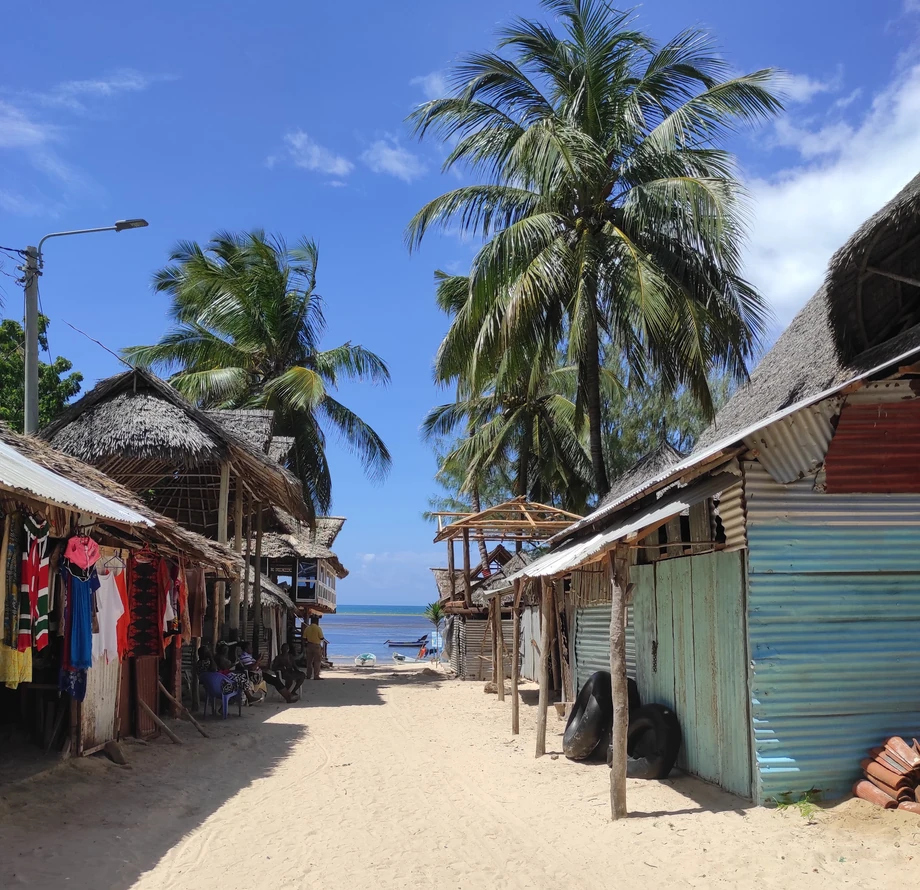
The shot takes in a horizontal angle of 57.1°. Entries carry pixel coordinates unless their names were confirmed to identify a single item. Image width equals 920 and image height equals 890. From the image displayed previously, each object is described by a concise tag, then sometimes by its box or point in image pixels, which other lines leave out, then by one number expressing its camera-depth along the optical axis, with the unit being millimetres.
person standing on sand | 19828
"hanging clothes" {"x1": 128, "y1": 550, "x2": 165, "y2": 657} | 9984
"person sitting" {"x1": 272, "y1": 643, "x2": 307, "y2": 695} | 16141
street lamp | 10969
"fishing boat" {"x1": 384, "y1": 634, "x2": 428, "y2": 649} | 61312
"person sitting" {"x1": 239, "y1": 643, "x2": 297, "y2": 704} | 14359
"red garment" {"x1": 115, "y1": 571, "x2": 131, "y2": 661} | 8906
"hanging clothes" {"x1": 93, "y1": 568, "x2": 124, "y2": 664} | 8352
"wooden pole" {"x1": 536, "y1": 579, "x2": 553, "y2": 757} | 10048
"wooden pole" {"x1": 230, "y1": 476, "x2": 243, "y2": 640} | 15016
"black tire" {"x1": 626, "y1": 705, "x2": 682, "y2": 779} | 8148
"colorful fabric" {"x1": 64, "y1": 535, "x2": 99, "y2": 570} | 7578
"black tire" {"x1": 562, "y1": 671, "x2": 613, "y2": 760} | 9539
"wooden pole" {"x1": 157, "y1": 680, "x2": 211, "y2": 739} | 10891
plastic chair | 12781
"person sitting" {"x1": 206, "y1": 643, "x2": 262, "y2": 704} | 12977
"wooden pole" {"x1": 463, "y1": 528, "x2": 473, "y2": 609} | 19403
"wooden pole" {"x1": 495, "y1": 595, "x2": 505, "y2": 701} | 16062
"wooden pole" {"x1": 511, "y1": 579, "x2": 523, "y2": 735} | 12188
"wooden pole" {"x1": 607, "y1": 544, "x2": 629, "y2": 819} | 6961
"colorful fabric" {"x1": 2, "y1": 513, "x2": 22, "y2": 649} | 6449
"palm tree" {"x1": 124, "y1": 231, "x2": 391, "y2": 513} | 23719
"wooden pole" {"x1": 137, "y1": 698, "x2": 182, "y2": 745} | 9989
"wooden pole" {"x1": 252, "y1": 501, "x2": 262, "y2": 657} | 17344
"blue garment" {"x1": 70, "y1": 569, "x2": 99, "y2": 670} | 7723
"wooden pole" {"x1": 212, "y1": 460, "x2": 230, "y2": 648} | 14312
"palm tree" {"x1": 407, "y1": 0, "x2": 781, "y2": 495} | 13102
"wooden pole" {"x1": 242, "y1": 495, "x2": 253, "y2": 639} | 16672
